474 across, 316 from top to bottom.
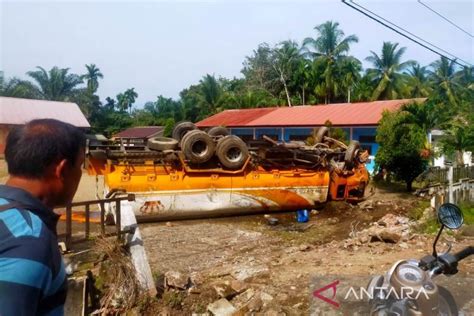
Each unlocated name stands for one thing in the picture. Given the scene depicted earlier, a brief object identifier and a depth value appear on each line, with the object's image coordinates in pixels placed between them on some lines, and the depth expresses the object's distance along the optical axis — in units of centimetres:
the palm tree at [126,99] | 6028
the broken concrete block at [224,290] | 502
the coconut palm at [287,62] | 3647
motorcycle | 222
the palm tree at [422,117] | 1474
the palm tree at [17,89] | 3615
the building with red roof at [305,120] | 2014
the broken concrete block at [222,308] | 457
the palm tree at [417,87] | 3309
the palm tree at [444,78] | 3434
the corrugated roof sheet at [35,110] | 2547
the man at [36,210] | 125
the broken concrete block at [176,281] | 538
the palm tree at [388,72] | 3247
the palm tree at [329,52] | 3366
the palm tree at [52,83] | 3962
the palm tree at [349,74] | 3353
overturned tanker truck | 977
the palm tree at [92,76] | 5112
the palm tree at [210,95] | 3747
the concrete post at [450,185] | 1120
